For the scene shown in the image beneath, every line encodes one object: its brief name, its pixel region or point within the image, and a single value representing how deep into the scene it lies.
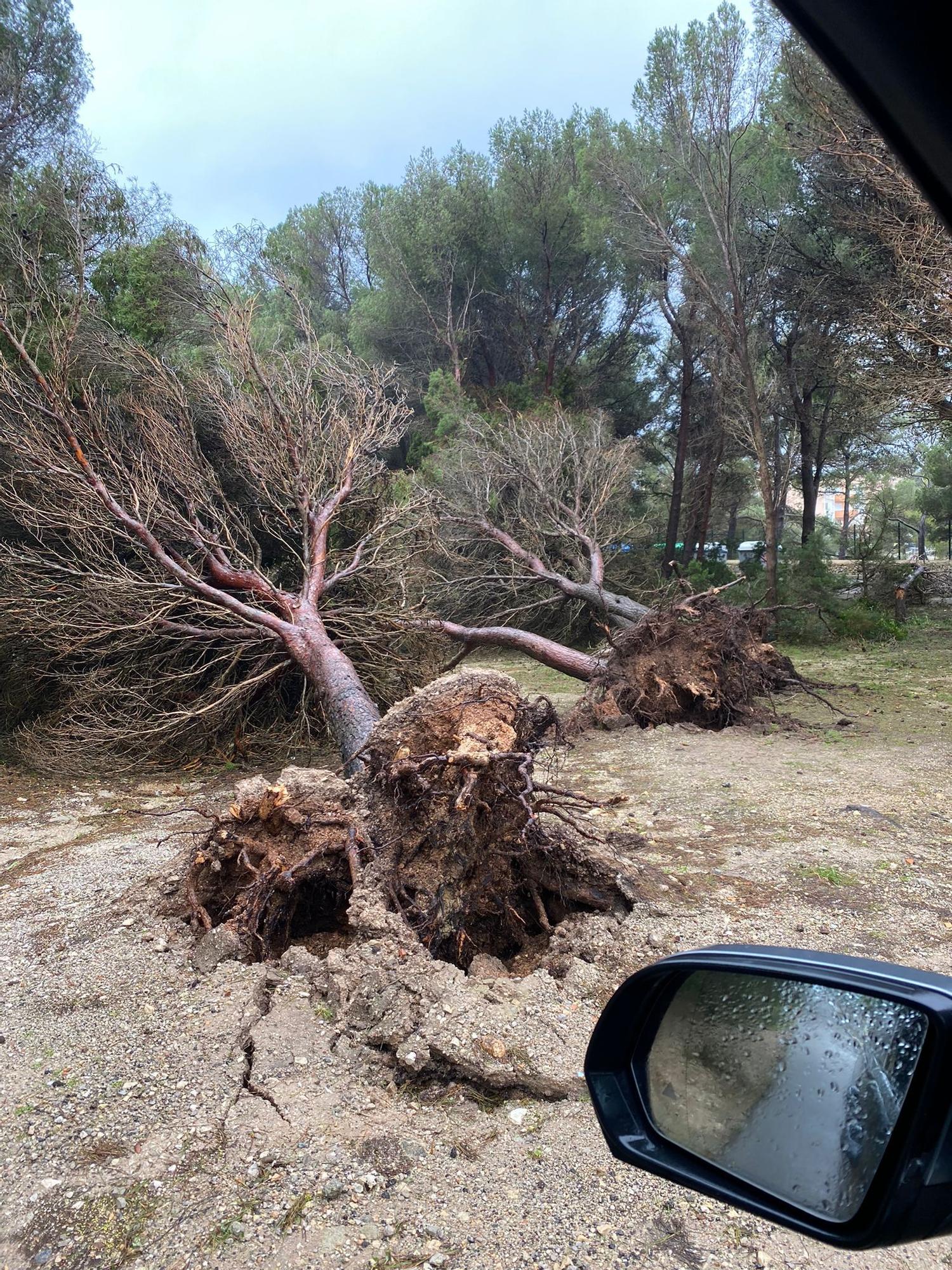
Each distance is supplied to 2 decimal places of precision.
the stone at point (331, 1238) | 1.73
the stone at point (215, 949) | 2.96
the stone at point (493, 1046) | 2.36
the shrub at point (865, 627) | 12.73
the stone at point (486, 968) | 2.93
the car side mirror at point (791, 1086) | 0.77
